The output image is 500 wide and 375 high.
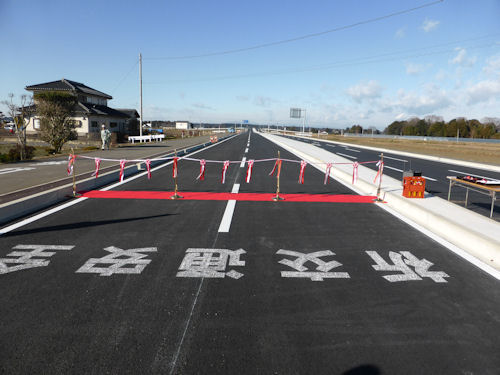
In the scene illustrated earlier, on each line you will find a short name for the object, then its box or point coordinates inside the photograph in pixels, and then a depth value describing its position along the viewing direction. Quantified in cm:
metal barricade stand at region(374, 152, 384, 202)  990
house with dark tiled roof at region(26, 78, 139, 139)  4089
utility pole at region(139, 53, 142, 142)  3663
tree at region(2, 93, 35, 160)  1842
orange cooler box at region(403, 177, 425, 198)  934
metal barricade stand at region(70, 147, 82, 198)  978
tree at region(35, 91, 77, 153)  2495
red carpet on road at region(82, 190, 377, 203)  992
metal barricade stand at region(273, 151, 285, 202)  980
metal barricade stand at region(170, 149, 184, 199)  983
